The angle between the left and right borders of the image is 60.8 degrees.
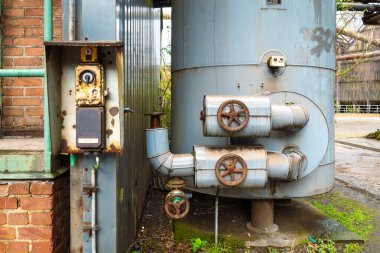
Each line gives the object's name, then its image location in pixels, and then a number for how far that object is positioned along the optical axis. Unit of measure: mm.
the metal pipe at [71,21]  2121
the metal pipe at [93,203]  2225
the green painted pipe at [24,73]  2104
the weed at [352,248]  3152
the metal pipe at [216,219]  3105
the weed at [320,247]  3057
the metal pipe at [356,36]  8436
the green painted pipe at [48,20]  2113
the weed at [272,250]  3010
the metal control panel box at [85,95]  2078
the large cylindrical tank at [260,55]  3146
